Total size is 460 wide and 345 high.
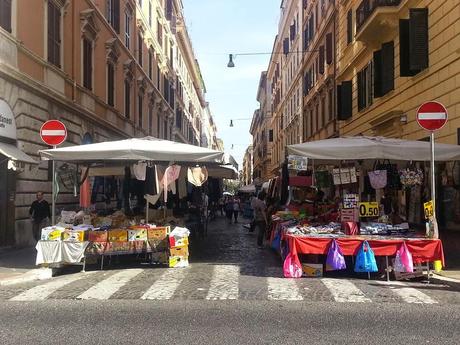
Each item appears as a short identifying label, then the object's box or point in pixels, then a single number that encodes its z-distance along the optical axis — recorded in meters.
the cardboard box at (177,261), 11.05
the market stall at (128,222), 10.73
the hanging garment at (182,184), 15.87
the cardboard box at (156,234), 11.12
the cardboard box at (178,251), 11.11
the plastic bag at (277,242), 12.70
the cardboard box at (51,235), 10.65
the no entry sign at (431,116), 10.22
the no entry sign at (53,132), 11.73
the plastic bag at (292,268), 9.84
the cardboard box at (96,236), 10.92
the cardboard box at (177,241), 11.05
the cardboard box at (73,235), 10.74
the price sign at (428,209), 9.71
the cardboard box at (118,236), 10.99
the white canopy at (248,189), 45.44
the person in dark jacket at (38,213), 15.08
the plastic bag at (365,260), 9.55
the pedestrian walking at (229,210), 30.45
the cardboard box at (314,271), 9.95
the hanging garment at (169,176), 12.23
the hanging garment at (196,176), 14.04
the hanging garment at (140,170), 12.07
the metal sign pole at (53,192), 11.20
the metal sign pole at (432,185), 9.83
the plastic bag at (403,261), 9.55
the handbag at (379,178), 11.73
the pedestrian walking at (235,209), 30.35
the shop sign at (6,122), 13.95
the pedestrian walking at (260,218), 15.80
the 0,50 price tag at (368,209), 10.80
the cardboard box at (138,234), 11.09
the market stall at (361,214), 9.77
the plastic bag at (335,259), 9.69
